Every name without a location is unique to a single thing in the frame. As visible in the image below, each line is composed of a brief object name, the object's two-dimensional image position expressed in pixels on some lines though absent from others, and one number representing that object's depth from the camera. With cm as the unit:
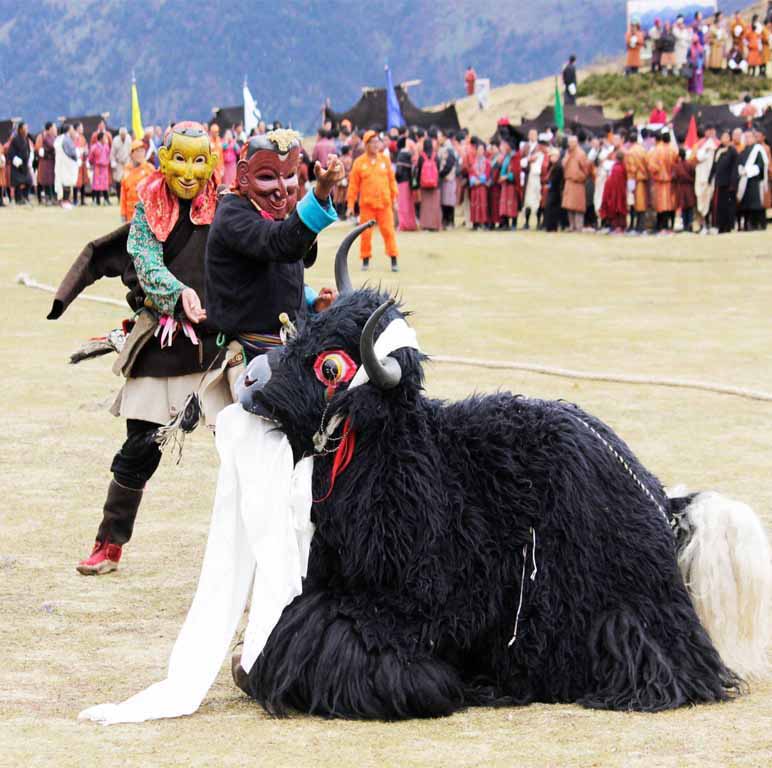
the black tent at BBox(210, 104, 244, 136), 4062
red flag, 2785
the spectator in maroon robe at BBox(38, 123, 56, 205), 3278
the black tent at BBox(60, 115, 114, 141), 4150
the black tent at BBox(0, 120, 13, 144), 3803
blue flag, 3428
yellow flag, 3531
